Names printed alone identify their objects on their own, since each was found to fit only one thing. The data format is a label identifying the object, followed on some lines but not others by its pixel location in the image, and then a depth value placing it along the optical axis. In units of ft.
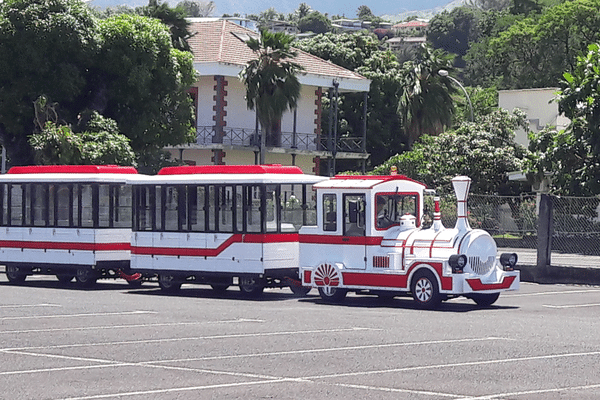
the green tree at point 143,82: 129.49
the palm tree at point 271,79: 155.22
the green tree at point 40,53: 125.18
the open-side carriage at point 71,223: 87.76
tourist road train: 69.10
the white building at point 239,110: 173.17
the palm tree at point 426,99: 211.00
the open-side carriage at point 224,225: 77.46
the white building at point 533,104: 191.31
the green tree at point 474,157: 157.79
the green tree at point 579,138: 108.06
